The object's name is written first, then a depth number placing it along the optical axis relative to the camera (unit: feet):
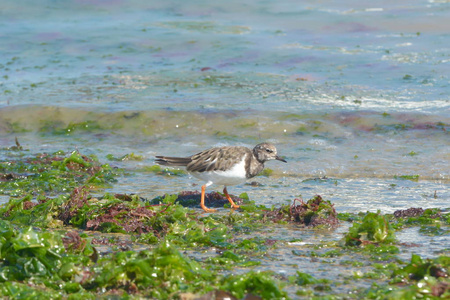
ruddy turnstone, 49.37
